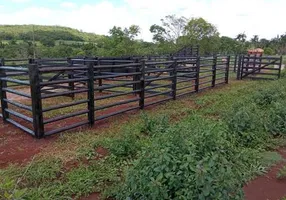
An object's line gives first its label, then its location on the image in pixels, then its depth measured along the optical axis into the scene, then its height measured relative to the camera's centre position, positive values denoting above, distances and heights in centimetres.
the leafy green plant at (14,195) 152 -88
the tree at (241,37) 3838 +227
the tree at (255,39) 4787 +254
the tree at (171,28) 3319 +300
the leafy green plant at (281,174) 320 -151
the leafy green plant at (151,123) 446 -131
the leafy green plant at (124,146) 356 -136
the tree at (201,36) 3075 +197
